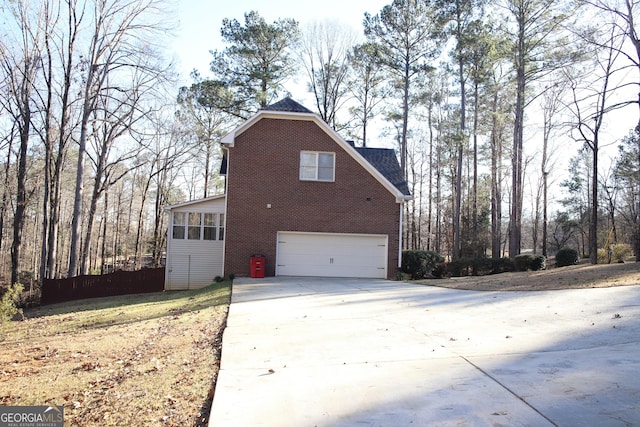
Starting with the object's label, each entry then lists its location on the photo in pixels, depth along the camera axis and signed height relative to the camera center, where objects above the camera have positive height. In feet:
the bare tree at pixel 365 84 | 91.45 +35.92
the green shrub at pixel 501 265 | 66.03 -3.29
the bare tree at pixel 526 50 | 68.18 +32.12
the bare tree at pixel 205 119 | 82.02 +26.12
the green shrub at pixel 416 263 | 61.31 -3.05
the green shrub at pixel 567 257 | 63.41 -1.71
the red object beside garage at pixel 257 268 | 50.96 -3.55
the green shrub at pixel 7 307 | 30.99 -5.55
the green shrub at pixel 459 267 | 65.67 -3.70
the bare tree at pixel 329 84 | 95.30 +35.45
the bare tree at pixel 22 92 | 62.03 +21.60
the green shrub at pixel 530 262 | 62.39 -2.64
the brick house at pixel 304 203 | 52.90 +4.72
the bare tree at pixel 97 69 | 62.18 +25.15
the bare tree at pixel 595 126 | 57.41 +17.40
